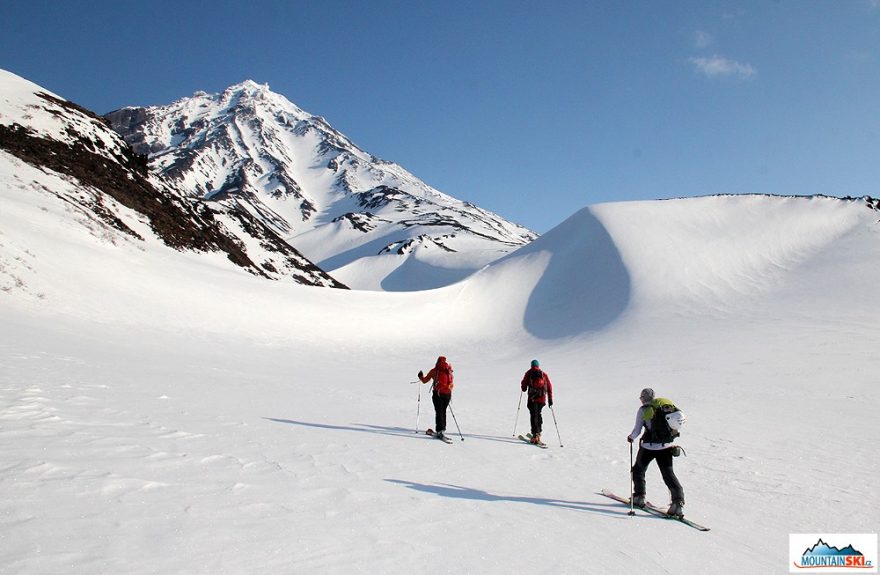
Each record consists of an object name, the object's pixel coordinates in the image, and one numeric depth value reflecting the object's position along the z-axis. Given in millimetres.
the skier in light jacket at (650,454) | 5988
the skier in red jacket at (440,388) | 9930
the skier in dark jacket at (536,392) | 9992
